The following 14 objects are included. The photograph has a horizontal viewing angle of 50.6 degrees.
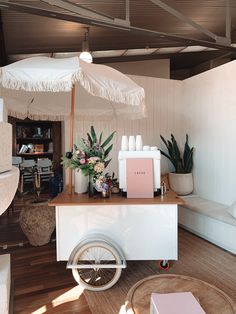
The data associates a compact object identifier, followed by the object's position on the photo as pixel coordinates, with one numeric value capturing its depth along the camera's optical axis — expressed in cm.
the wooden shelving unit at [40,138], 746
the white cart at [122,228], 223
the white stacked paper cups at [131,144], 249
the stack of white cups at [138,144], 248
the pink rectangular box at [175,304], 113
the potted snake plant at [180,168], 413
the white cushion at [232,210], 296
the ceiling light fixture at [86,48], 390
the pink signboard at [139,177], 237
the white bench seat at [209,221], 295
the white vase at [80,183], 256
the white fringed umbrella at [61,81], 202
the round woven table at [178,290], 123
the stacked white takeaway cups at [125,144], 248
